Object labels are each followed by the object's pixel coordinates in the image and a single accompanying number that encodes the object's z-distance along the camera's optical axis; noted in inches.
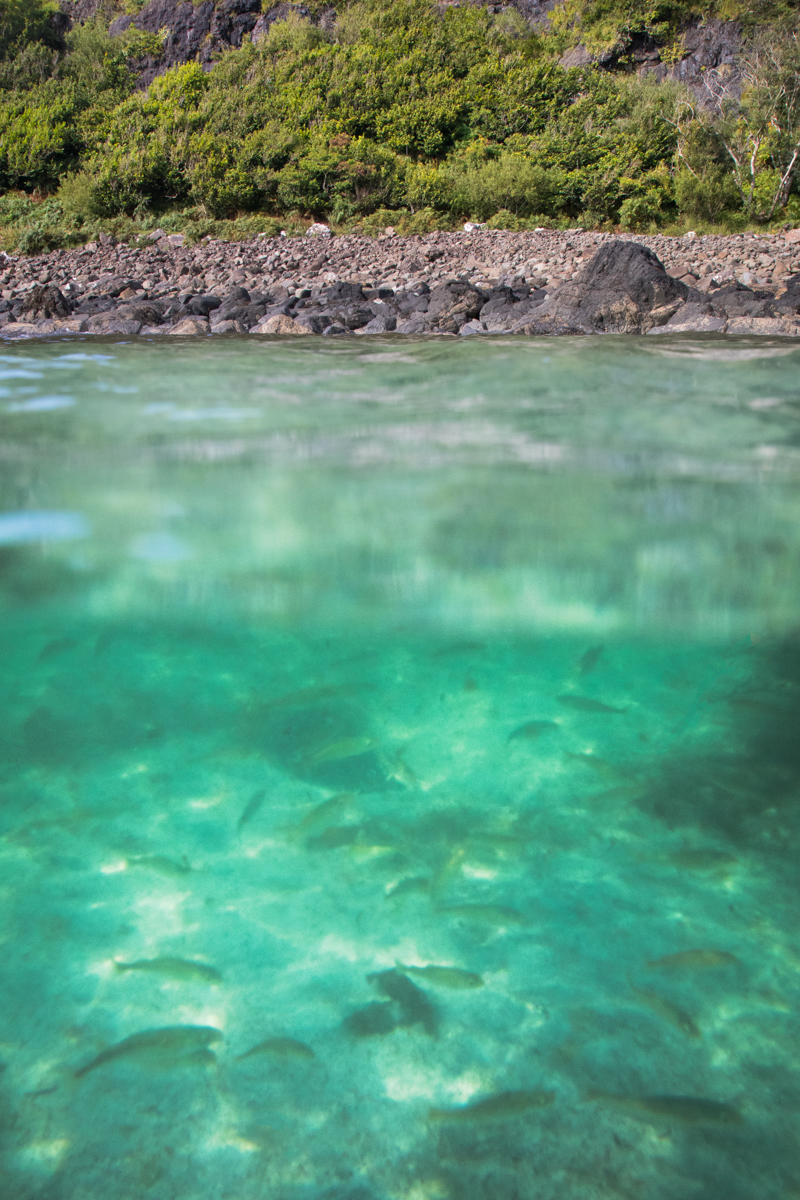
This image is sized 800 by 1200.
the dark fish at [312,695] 78.8
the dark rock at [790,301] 348.6
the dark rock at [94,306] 413.1
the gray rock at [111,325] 372.8
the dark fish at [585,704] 78.8
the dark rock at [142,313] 383.9
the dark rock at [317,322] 368.2
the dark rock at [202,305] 410.0
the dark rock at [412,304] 393.1
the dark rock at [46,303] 402.9
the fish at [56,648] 87.7
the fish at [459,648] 87.7
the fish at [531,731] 75.1
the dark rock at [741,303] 348.8
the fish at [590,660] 85.9
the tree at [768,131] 621.0
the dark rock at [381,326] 368.8
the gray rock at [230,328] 375.6
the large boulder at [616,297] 349.4
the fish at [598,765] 70.1
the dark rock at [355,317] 375.9
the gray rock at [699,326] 337.6
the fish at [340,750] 71.2
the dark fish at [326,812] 63.4
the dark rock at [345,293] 419.2
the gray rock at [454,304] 365.1
